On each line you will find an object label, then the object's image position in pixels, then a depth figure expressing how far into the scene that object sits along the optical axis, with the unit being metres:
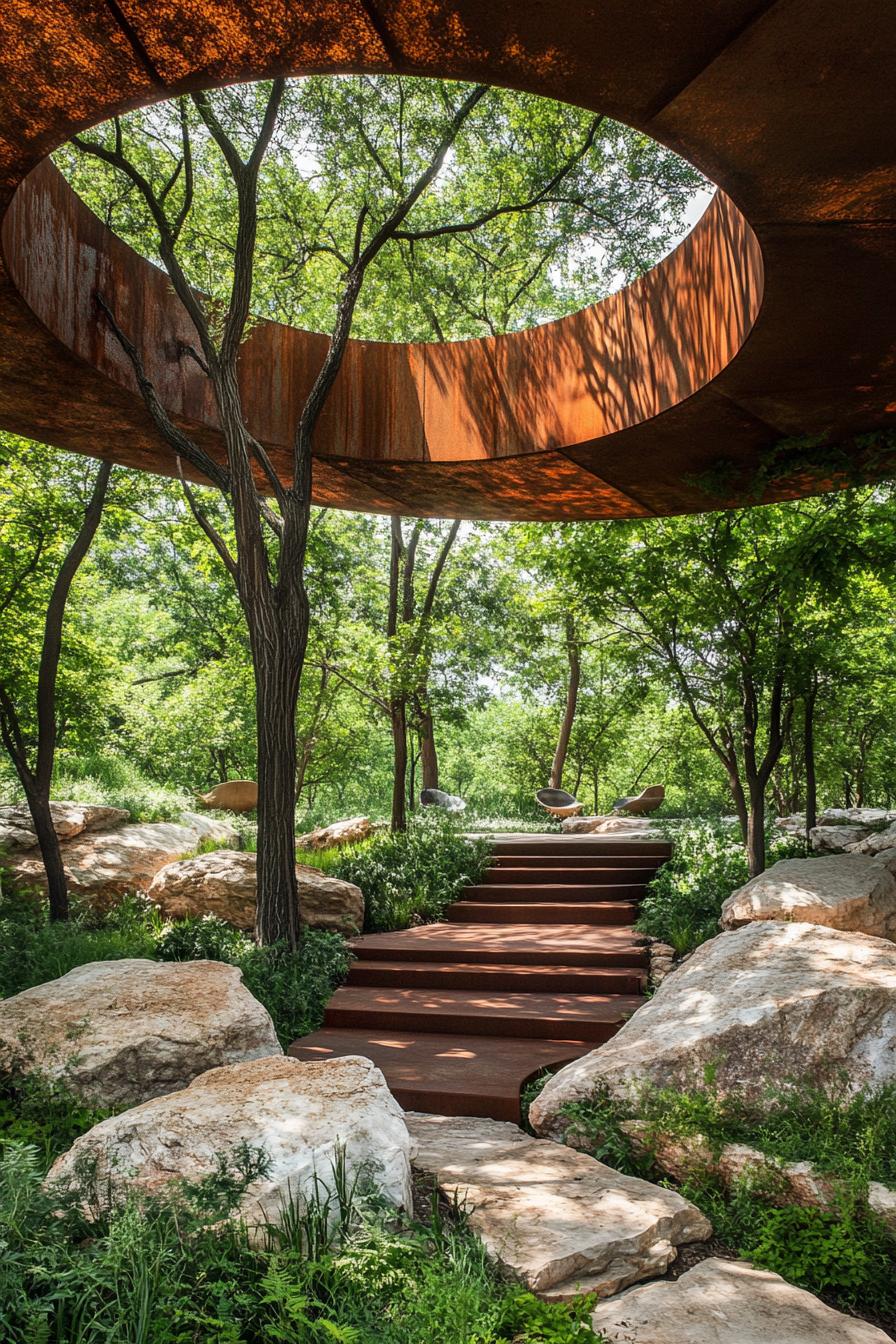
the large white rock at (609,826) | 15.08
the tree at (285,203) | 6.65
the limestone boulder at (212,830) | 12.14
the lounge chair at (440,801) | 17.98
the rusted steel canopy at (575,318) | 3.04
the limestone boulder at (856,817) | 12.54
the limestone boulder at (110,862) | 9.99
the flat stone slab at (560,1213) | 2.89
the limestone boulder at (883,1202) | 3.13
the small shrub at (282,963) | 6.06
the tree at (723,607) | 8.50
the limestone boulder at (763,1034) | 3.95
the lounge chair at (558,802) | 18.53
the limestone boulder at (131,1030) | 4.24
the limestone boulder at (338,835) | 13.26
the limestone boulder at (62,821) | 10.45
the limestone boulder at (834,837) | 10.48
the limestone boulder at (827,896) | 6.33
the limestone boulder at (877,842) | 8.92
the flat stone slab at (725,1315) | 2.62
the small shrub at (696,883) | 7.57
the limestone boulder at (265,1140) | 2.93
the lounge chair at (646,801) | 18.30
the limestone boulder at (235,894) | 8.21
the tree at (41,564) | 8.63
